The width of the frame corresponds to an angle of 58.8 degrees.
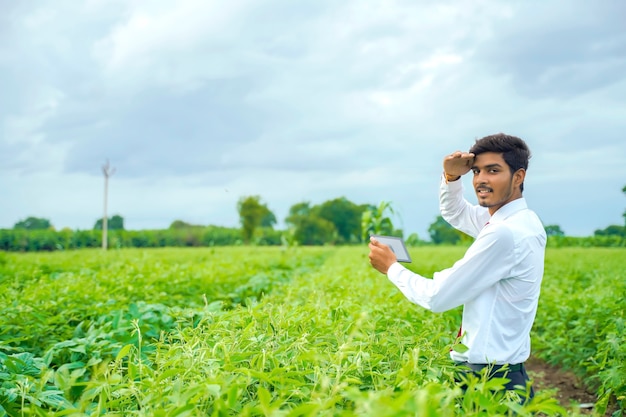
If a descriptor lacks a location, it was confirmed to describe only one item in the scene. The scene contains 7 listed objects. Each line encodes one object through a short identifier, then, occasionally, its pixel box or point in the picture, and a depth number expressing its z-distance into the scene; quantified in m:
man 2.50
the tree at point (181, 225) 52.41
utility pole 32.91
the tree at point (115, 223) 40.55
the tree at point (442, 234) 51.48
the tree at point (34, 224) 46.32
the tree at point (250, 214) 53.19
